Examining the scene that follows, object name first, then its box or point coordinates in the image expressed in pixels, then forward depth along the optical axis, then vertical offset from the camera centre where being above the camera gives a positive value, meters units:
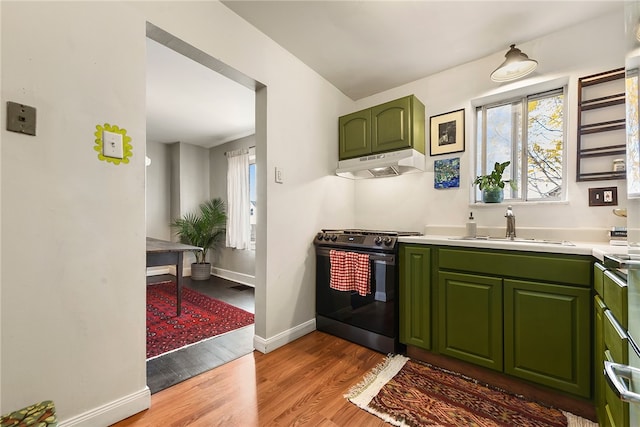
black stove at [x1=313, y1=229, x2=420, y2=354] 2.04 -0.69
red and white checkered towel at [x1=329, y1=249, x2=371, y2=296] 2.13 -0.49
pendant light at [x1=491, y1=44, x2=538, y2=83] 1.87 +1.06
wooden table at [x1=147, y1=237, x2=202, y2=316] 2.44 -0.40
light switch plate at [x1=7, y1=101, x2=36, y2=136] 1.06 +0.39
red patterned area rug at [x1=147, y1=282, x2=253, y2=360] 2.24 -1.09
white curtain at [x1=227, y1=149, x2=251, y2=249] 4.43 +0.22
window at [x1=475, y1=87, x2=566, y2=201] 2.07 +0.59
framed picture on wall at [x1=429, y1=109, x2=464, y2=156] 2.39 +0.75
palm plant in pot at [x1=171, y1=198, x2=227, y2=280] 4.66 -0.31
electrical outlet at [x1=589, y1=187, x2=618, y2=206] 1.77 +0.11
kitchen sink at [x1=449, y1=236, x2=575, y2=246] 1.95 -0.20
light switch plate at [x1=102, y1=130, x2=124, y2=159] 1.31 +0.35
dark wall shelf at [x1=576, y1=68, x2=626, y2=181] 1.77 +0.61
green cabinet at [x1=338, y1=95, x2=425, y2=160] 2.36 +0.80
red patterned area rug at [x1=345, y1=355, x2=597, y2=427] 1.37 -1.08
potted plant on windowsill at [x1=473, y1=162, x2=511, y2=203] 2.10 +0.23
